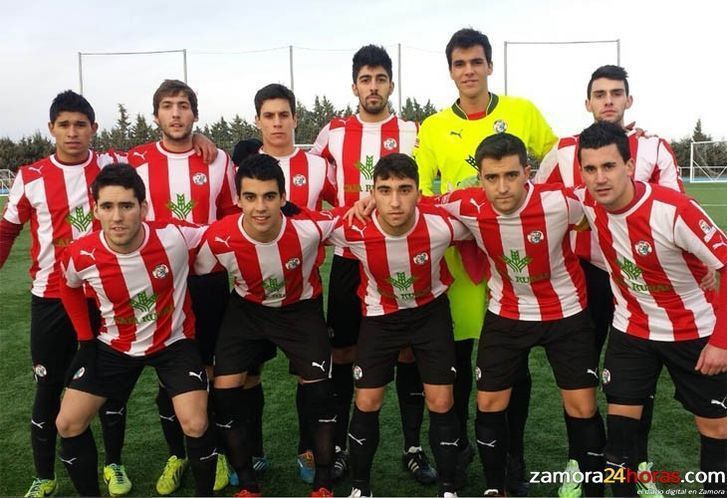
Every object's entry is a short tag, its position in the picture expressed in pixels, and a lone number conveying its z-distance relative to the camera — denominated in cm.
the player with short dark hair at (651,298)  264
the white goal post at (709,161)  3297
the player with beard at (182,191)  343
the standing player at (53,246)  326
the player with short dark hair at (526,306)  286
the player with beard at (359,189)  343
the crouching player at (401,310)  297
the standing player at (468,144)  333
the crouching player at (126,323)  293
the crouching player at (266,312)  308
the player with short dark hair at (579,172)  323
